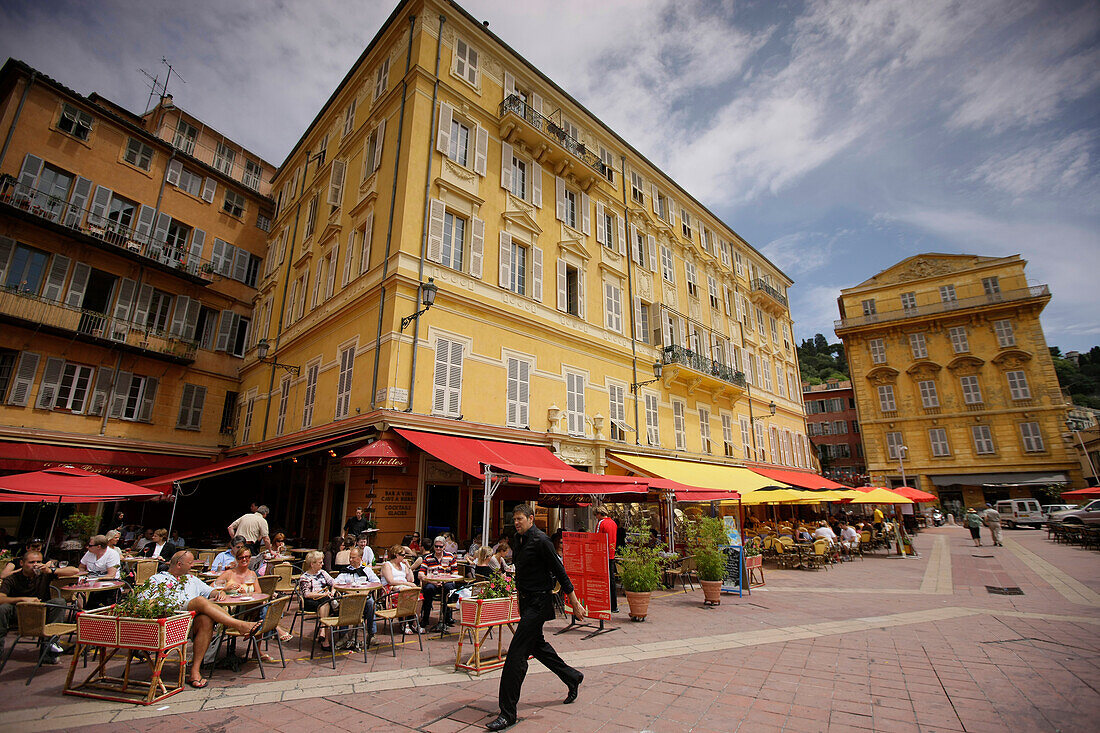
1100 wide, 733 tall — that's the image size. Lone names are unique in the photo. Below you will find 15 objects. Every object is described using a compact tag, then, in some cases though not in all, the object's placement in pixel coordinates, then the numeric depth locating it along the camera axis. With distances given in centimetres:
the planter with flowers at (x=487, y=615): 542
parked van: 2742
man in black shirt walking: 397
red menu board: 742
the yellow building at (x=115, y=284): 1434
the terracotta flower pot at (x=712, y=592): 892
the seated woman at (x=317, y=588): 629
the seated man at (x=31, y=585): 590
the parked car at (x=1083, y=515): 2148
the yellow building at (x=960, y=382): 3117
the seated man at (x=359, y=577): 654
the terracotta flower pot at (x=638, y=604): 784
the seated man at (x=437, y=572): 736
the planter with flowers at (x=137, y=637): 443
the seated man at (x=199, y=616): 495
